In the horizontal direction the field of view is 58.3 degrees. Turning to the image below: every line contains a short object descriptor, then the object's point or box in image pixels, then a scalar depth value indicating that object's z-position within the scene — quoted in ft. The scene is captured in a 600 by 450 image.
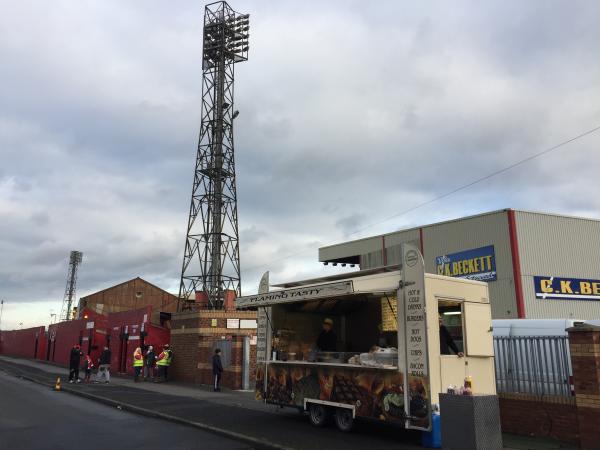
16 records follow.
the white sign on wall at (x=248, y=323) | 72.43
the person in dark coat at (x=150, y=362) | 74.79
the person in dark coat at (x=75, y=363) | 70.49
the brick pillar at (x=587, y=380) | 26.86
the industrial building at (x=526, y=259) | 90.02
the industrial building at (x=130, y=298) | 227.40
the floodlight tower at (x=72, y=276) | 302.25
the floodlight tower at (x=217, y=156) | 115.44
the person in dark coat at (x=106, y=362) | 71.66
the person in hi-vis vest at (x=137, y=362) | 72.54
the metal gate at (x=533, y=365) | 29.68
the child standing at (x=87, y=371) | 73.61
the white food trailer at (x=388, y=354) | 28.50
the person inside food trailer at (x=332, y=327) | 38.14
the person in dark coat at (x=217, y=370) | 61.41
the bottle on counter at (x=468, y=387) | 25.85
